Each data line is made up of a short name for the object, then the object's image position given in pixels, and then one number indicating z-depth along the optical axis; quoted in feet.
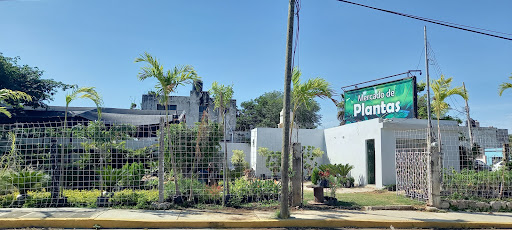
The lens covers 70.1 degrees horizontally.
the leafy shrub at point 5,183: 30.83
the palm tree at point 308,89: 32.50
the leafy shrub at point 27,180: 30.86
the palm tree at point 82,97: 30.56
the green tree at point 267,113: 132.58
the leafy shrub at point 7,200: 30.40
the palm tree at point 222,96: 34.47
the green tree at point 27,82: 73.38
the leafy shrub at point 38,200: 30.30
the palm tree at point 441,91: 39.09
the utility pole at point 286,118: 27.48
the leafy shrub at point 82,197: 30.48
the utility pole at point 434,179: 33.04
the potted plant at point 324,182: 32.83
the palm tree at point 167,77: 31.14
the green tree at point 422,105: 91.81
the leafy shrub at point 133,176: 31.99
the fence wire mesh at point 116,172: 30.71
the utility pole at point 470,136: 39.52
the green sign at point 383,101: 56.80
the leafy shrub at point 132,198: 30.58
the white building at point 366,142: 49.03
